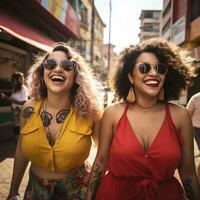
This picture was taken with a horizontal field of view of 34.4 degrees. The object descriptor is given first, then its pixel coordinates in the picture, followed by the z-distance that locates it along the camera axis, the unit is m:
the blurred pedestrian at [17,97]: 7.88
